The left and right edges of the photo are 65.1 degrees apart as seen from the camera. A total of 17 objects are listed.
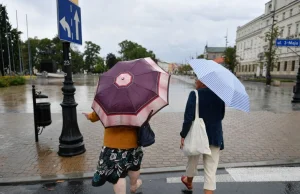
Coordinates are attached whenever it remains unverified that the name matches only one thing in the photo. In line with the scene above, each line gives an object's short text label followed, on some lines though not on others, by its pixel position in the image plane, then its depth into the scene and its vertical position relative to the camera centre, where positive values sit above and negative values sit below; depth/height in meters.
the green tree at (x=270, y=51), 31.06 +2.39
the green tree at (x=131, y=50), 94.75 +7.18
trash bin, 5.39 -1.09
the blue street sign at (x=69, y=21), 4.32 +0.88
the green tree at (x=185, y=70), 117.79 -1.21
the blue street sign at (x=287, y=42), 13.13 +1.46
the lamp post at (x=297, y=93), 13.06 -1.35
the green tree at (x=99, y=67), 88.79 -0.04
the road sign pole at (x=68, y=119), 4.72 -1.07
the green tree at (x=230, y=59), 59.31 +2.25
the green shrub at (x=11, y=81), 24.76 -1.66
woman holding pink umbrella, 2.37 -0.42
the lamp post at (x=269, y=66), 30.86 +0.31
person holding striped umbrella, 2.61 -0.41
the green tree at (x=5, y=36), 50.86 +6.68
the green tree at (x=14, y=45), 54.81 +5.13
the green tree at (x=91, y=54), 98.12 +5.29
